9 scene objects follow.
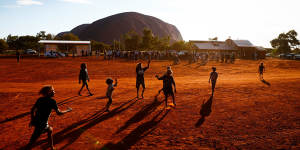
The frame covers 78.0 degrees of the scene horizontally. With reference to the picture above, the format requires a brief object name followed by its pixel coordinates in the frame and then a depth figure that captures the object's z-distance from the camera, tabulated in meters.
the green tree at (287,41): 79.29
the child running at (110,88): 7.23
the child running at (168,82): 7.88
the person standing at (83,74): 10.00
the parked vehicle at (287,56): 54.45
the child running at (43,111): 4.10
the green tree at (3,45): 59.27
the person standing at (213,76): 10.59
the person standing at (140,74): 9.27
